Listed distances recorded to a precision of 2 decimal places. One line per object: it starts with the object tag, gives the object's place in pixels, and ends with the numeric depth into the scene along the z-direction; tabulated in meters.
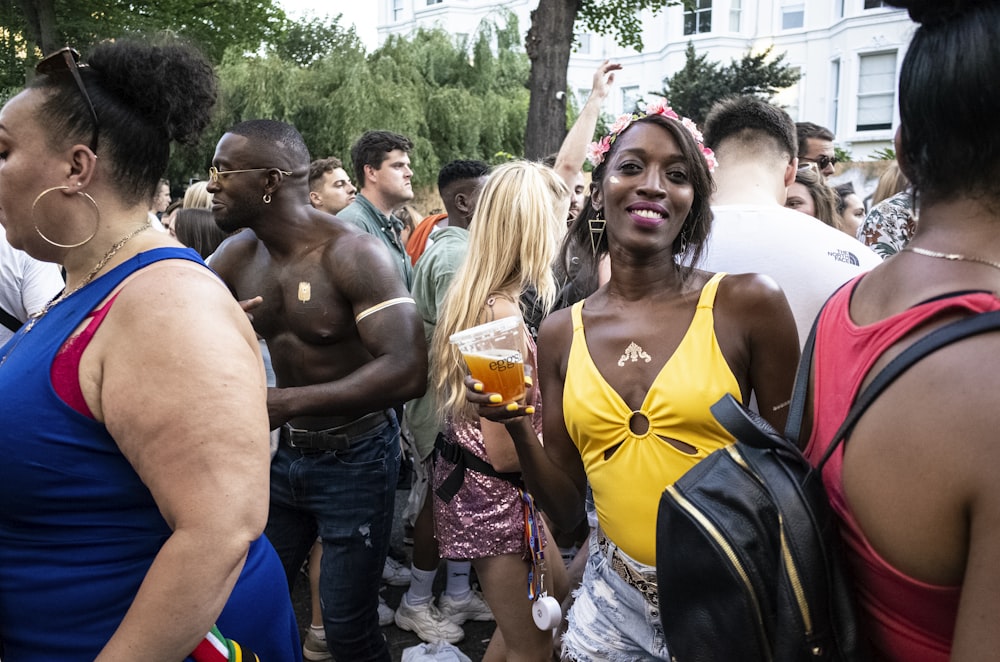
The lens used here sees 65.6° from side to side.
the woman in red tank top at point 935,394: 0.95
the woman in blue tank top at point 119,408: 1.37
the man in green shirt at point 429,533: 4.09
